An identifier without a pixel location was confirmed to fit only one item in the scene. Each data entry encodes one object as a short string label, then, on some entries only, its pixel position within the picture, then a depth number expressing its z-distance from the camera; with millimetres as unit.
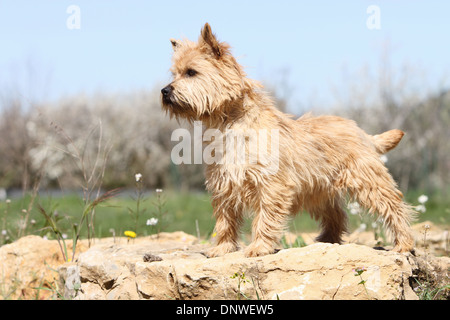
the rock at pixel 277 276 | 4035
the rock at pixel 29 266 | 5703
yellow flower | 6152
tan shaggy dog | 4629
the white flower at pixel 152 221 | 6296
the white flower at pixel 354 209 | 6281
